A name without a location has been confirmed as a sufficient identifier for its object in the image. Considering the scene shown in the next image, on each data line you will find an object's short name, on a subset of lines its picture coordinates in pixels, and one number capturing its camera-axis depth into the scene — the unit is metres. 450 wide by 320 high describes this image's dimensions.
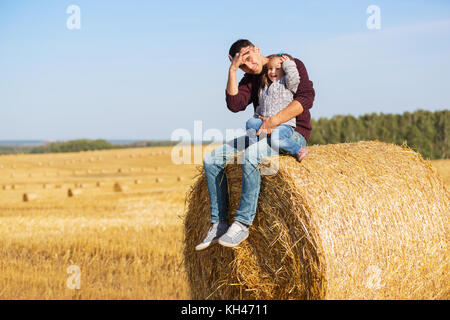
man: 5.42
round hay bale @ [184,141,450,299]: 5.47
